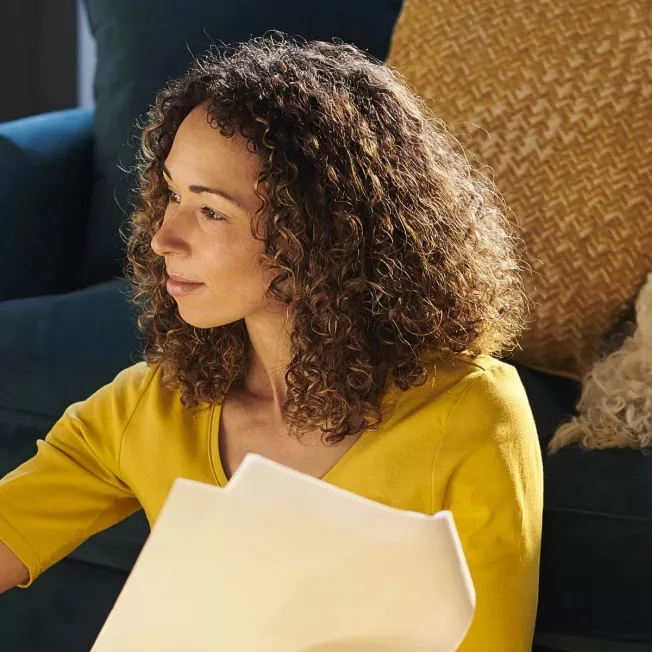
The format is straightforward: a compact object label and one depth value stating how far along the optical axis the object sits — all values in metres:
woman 2.27
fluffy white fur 2.53
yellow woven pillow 2.73
